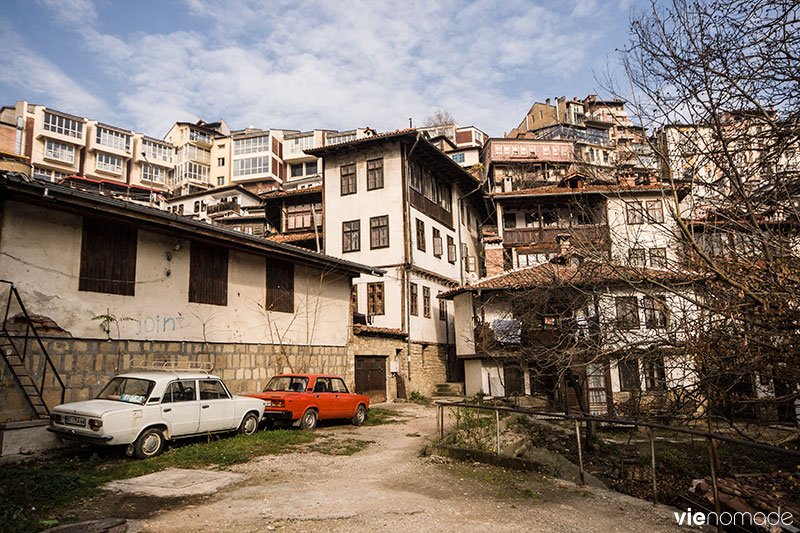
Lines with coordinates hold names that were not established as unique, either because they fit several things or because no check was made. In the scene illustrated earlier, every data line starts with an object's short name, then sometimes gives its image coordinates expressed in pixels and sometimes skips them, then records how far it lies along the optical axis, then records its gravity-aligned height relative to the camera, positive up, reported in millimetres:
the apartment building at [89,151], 60500 +26357
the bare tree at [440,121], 72438 +32450
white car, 8875 -1099
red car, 13000 -1322
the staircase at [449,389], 26123 -2206
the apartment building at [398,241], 25109 +5725
